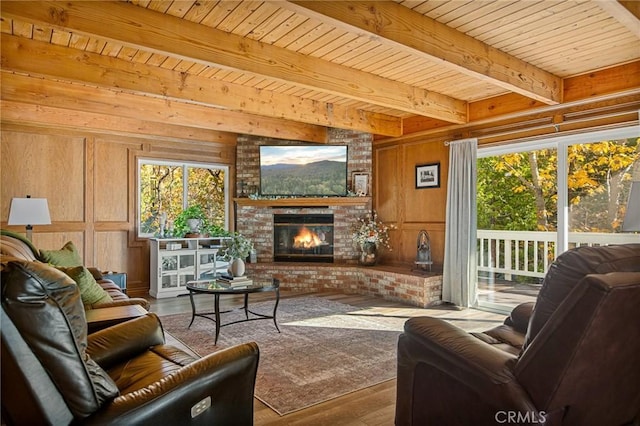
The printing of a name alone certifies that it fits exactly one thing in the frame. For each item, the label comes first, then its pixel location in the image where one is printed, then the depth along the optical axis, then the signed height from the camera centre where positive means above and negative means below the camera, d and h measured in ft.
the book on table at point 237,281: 12.82 -2.29
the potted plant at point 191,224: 20.54 -0.77
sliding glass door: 13.66 +0.29
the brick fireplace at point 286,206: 21.42 +0.20
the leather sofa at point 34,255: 9.33 -1.31
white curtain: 16.96 -0.73
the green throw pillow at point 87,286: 9.11 -1.79
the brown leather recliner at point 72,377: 3.92 -1.89
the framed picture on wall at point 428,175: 18.72 +1.62
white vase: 13.35 -1.92
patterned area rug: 9.09 -3.98
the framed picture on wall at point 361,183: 21.38 +1.41
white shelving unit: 19.27 -2.67
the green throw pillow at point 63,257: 12.31 -1.51
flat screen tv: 21.47 +2.08
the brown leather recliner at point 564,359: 4.55 -1.89
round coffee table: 12.20 -2.42
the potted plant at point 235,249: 14.12 -1.42
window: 20.68 +0.91
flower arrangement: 20.34 -1.10
